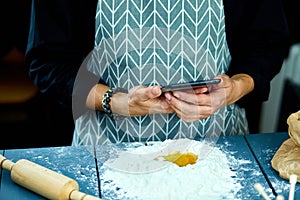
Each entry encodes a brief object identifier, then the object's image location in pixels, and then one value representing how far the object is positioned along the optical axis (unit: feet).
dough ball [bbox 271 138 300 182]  4.66
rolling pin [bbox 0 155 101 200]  4.38
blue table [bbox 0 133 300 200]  4.58
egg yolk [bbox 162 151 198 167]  4.89
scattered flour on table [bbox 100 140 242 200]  4.52
